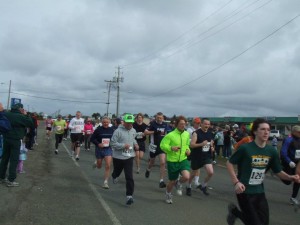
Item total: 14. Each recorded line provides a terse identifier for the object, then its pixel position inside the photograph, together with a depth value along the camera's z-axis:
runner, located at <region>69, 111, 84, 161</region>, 17.24
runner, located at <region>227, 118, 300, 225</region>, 5.18
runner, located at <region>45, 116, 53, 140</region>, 26.94
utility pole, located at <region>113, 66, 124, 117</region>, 70.85
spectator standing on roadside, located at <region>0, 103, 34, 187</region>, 9.67
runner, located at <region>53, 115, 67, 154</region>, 19.44
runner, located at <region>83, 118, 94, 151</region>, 21.26
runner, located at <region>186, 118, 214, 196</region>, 9.77
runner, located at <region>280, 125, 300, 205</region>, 8.98
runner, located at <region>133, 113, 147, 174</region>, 13.03
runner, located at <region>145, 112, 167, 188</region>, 12.07
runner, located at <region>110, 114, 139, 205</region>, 8.77
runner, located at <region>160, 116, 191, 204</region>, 8.62
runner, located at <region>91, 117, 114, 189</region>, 10.41
